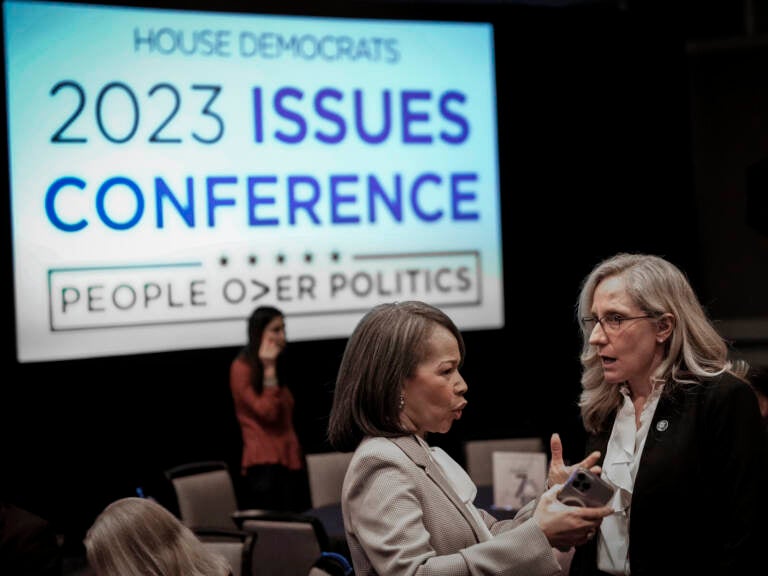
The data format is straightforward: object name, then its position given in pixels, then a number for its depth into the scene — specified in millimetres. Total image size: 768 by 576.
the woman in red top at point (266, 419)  6461
